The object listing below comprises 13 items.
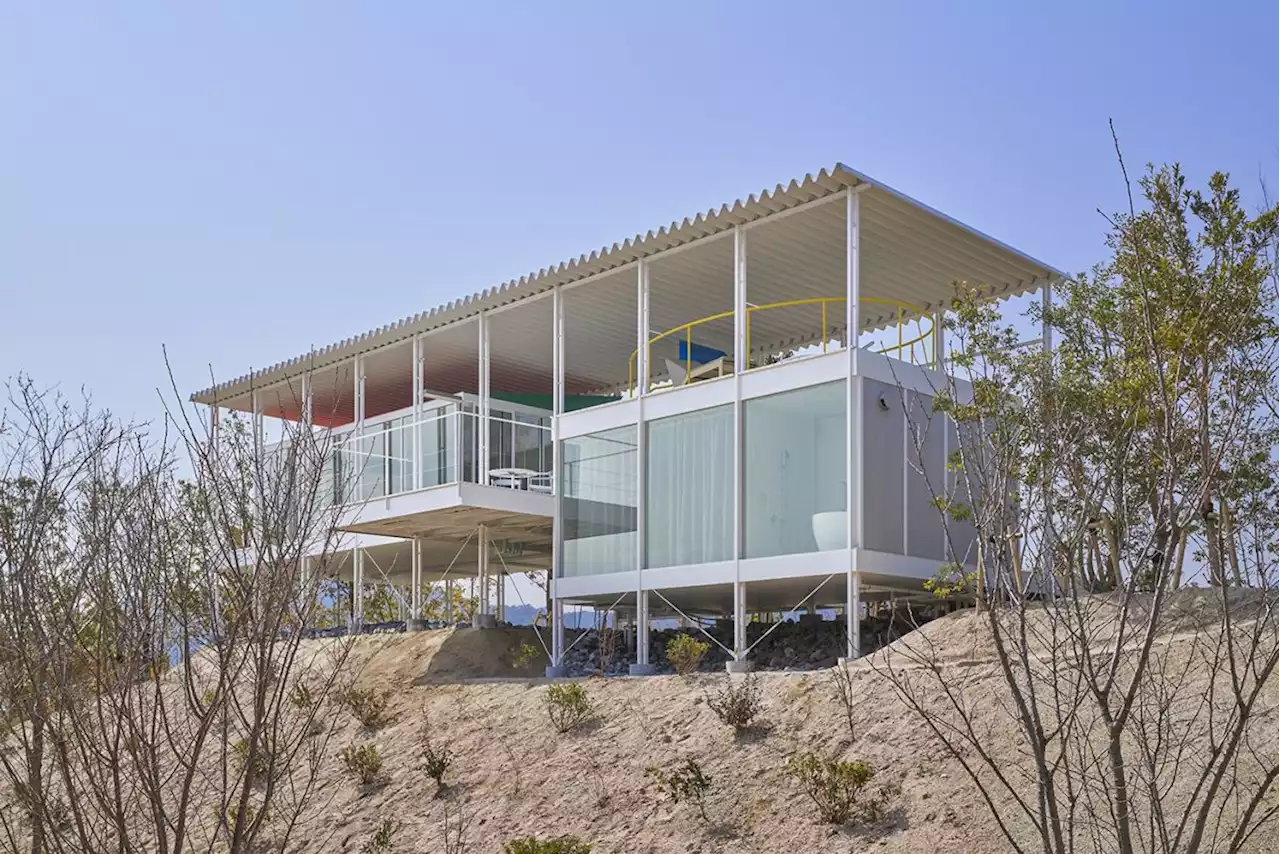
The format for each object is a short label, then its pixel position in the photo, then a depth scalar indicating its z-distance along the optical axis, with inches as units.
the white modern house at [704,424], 688.4
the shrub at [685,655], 649.0
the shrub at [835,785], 485.1
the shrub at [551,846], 478.0
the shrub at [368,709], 713.6
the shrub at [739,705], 572.1
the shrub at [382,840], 561.9
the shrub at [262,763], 323.9
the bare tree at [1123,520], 261.1
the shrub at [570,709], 628.4
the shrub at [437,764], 609.9
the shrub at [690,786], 524.4
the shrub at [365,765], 638.5
